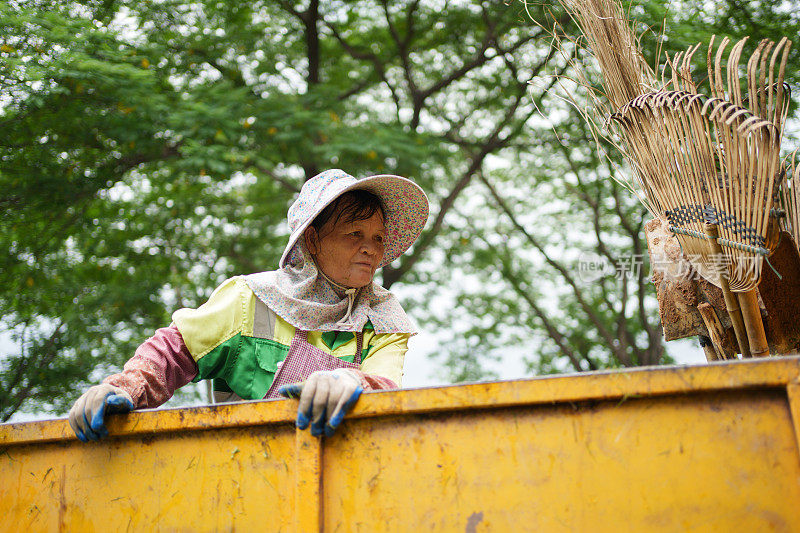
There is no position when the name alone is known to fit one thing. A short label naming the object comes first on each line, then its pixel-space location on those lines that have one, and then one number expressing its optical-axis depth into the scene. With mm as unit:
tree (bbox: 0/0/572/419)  4812
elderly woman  2074
